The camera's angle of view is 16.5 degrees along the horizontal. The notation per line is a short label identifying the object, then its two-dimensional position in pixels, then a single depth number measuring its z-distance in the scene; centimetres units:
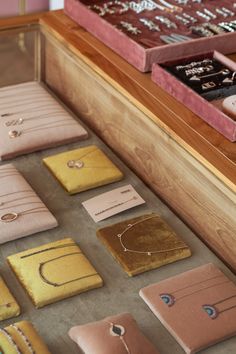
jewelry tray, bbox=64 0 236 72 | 127
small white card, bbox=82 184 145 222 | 118
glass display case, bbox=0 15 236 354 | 102
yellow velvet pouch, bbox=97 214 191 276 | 110
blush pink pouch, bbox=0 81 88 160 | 130
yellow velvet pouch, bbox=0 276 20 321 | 101
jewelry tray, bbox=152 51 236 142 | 113
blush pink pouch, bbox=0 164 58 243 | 113
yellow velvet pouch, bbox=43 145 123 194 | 123
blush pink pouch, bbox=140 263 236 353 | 100
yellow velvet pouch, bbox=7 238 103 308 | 104
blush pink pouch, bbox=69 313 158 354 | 96
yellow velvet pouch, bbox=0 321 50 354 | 96
